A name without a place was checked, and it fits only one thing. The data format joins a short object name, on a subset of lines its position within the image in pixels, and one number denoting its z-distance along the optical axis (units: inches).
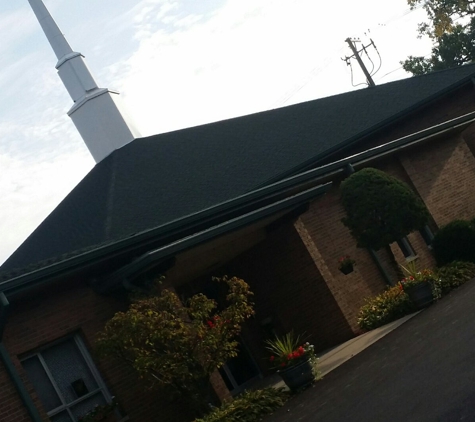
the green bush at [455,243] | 805.9
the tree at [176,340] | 528.1
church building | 574.6
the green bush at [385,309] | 703.7
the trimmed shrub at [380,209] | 709.3
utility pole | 2169.0
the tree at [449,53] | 2443.4
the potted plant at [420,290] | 687.1
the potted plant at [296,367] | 557.6
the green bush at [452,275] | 722.2
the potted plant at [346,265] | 764.6
